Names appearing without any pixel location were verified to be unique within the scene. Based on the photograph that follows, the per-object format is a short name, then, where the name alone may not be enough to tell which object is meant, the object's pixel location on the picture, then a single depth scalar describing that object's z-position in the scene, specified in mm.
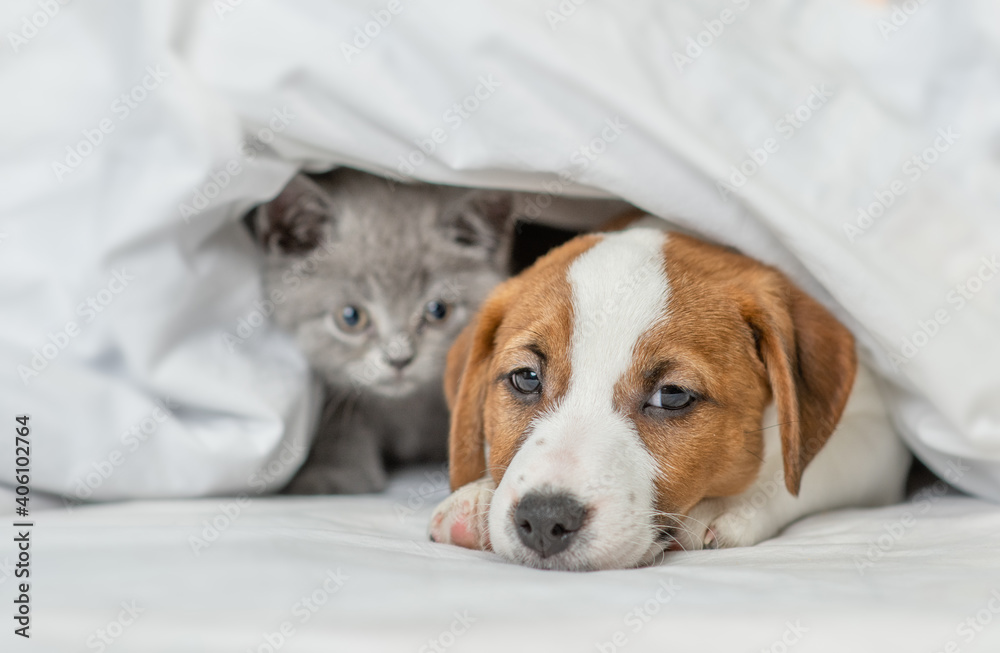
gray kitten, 598
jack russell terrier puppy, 473
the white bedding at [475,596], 421
